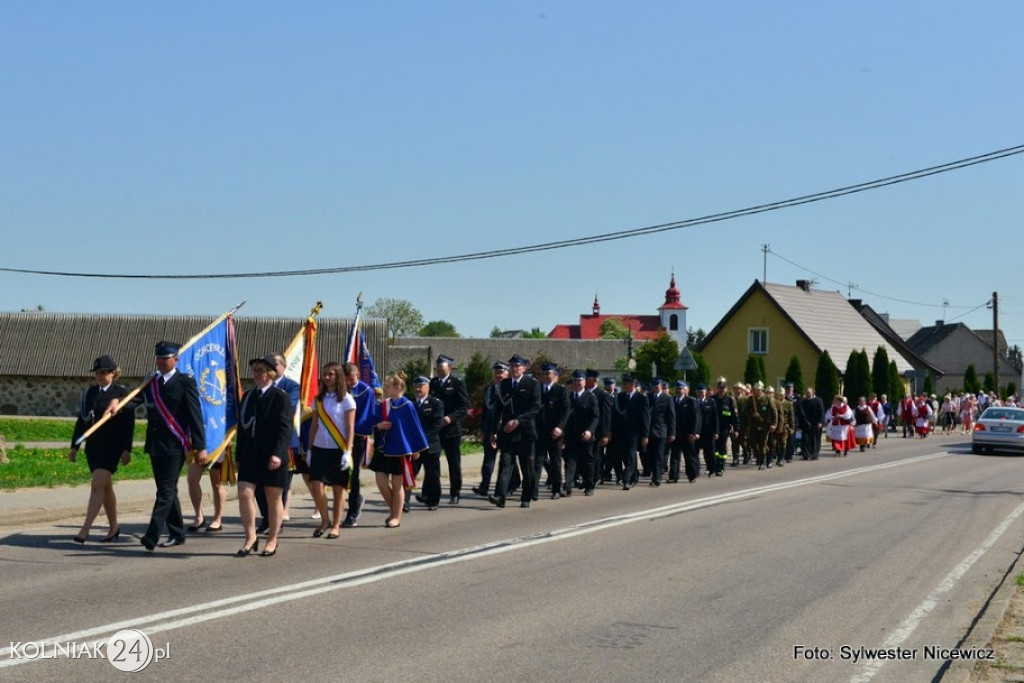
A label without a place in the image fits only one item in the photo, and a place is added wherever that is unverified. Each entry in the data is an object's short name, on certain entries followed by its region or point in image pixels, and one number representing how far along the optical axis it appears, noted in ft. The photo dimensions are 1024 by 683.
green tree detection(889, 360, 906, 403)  191.06
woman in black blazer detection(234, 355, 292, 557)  33.12
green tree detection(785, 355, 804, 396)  192.29
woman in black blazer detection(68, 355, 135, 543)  35.32
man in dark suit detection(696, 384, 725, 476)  71.97
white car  108.06
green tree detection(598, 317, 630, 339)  442.09
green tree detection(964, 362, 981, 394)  262.06
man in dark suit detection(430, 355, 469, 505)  48.91
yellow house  208.74
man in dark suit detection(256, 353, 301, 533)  39.02
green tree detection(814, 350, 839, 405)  189.06
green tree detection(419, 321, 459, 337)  635.21
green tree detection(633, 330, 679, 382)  214.90
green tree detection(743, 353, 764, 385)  195.72
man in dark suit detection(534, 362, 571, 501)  52.47
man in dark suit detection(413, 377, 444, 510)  46.42
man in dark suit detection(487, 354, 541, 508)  48.93
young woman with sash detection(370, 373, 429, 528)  41.55
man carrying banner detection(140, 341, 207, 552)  34.65
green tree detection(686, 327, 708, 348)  501.07
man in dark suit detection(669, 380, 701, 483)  67.31
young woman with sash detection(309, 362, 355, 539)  37.32
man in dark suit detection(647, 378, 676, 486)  62.69
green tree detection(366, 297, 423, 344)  400.67
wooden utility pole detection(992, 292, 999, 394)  203.51
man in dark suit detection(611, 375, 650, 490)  61.00
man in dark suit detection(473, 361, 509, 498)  49.85
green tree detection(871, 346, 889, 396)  191.42
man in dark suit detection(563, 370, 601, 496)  55.93
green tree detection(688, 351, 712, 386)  205.77
